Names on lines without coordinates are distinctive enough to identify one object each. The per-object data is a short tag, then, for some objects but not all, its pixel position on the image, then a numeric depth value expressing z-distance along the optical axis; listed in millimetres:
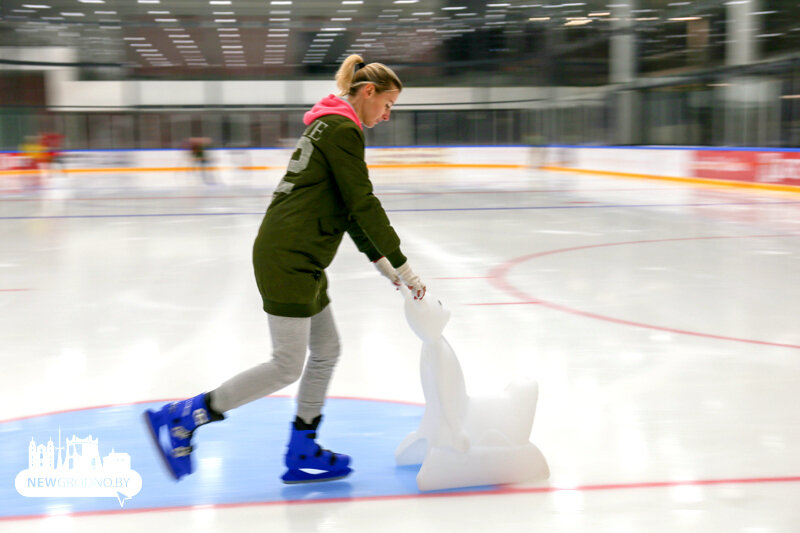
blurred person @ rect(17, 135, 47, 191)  22186
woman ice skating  2398
